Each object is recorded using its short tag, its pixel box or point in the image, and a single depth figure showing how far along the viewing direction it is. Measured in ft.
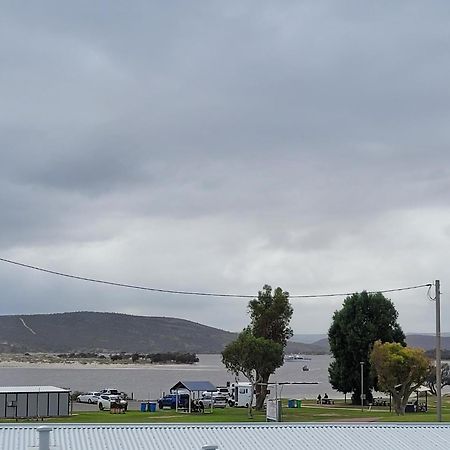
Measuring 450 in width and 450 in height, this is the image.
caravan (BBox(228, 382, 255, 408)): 235.61
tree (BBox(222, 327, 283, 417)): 193.88
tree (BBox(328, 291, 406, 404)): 272.72
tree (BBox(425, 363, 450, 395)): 328.62
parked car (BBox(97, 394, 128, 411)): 210.05
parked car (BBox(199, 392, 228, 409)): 232.08
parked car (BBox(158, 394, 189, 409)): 219.78
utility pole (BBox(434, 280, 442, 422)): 125.02
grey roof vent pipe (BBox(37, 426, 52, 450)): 57.72
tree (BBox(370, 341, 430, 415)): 200.13
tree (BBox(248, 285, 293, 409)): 213.46
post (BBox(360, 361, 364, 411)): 254.27
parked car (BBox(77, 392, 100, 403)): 253.69
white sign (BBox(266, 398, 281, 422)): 157.69
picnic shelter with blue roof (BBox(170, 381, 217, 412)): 209.67
